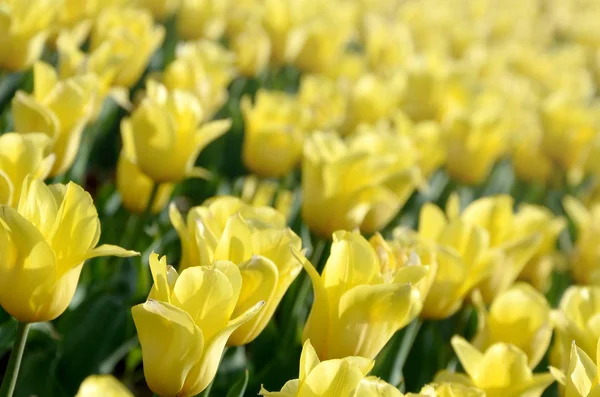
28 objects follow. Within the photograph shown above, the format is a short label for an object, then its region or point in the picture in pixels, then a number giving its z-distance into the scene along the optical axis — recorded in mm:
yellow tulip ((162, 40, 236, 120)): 1518
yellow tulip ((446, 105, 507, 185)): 1643
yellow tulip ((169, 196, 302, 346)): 1251
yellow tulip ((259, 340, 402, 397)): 1206
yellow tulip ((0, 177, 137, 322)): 1228
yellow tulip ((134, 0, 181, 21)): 1805
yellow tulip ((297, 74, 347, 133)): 1613
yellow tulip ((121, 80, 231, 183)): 1386
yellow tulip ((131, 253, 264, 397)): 1224
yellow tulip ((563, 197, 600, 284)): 1547
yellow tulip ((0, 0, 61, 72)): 1455
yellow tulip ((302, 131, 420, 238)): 1414
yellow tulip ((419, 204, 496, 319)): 1358
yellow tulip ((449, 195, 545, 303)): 1414
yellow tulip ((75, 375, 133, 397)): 1184
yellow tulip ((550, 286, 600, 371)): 1307
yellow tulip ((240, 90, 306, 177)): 1523
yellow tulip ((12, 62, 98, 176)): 1353
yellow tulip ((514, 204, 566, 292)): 1450
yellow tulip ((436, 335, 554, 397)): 1292
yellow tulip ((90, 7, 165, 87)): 1513
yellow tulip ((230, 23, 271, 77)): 1727
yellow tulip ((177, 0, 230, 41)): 1759
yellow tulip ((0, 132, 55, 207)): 1282
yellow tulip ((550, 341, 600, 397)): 1251
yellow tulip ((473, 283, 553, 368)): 1348
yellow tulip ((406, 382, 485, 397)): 1252
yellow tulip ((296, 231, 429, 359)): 1264
